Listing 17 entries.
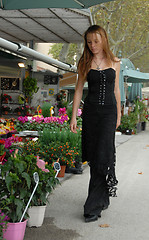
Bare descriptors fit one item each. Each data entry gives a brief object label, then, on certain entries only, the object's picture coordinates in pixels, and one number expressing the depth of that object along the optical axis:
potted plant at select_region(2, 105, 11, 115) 12.43
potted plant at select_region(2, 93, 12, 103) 12.59
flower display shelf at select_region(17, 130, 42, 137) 8.15
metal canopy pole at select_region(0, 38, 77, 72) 6.83
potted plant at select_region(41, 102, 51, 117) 10.17
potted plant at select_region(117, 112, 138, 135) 16.89
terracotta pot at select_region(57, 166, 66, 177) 6.71
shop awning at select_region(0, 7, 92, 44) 10.30
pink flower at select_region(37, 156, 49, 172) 4.09
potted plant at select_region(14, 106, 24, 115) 12.53
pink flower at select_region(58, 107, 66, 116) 10.18
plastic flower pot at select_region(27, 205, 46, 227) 4.10
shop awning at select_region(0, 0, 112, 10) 4.42
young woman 4.47
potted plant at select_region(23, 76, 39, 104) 13.14
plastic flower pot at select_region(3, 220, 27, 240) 3.58
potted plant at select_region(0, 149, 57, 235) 3.61
